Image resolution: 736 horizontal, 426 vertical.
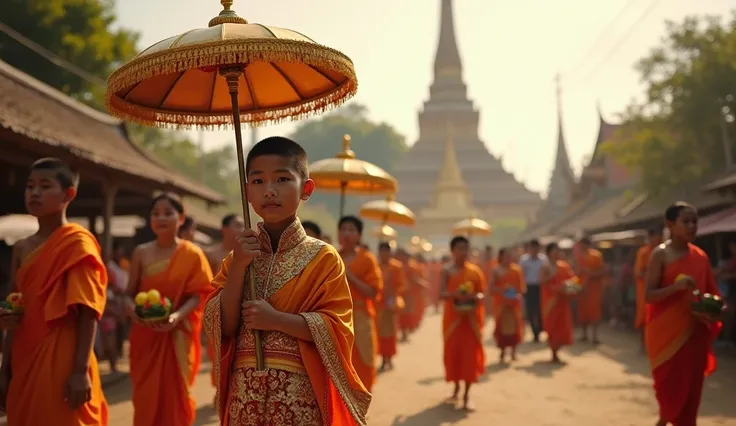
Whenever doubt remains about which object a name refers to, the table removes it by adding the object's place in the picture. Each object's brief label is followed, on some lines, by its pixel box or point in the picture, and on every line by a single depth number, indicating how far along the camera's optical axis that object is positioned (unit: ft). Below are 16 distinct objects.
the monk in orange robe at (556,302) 39.47
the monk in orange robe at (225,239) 27.14
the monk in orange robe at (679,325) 18.44
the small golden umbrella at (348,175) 25.53
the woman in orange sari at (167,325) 16.40
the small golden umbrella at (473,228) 57.17
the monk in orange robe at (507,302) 39.40
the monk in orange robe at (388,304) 37.04
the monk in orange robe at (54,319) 12.17
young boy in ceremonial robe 9.68
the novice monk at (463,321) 27.09
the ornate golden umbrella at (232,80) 9.87
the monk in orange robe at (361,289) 23.62
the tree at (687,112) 51.98
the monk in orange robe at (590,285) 47.34
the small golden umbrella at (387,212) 37.09
